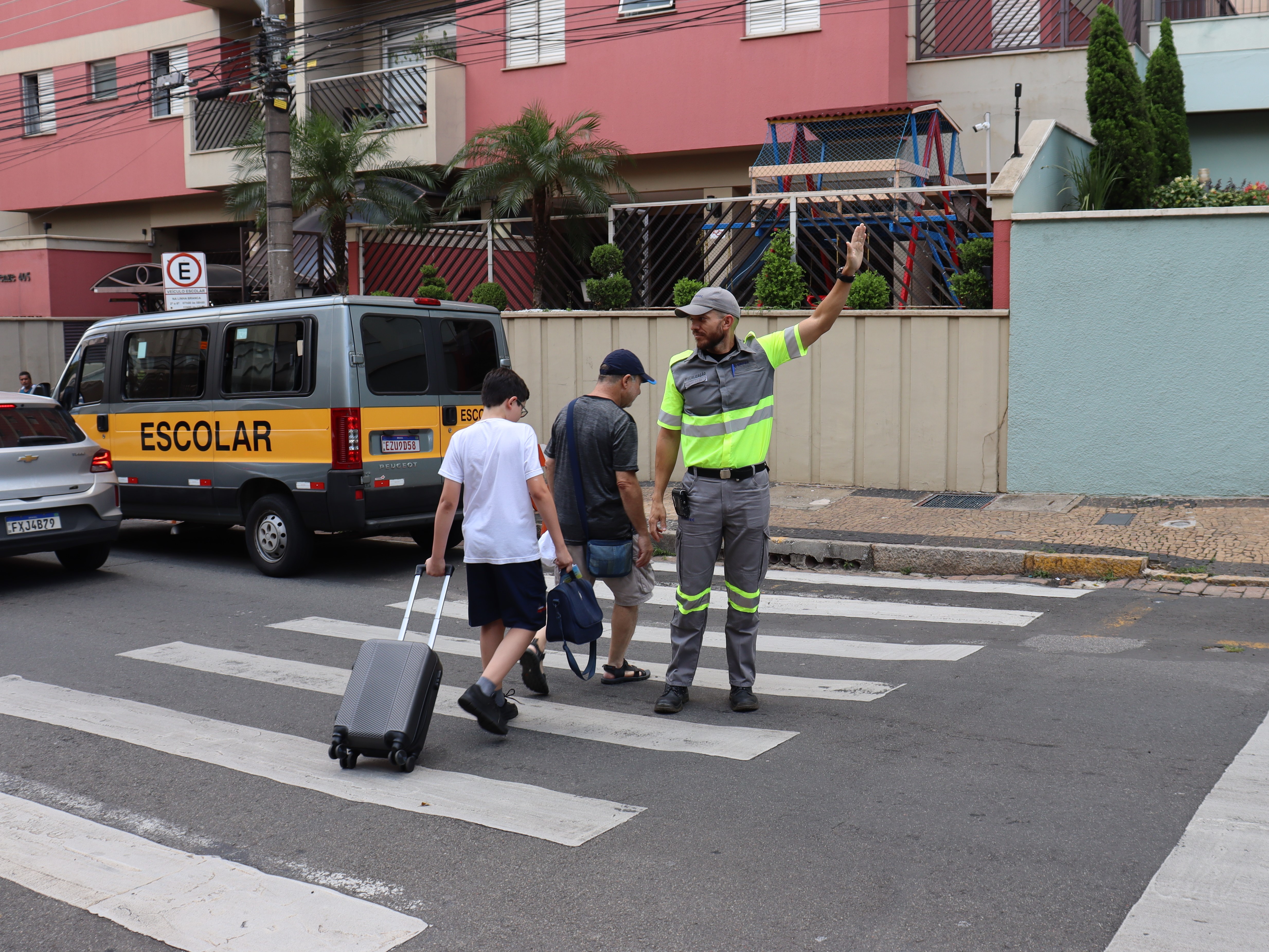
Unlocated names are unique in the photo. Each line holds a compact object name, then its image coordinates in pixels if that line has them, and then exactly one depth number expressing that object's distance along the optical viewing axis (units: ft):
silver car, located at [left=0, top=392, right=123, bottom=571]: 30.45
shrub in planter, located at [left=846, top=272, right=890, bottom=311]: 41.55
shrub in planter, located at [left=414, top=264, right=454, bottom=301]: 53.47
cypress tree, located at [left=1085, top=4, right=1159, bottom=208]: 42.29
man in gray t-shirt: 19.61
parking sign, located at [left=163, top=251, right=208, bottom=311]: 46.37
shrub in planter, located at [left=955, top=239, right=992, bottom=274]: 40.29
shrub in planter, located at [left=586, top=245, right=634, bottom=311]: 47.19
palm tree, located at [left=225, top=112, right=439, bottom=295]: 55.88
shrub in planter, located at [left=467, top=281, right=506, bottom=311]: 51.06
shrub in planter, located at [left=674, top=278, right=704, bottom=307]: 44.96
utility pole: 45.06
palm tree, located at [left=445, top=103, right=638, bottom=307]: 51.39
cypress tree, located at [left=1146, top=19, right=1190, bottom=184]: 46.91
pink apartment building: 52.37
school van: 30.63
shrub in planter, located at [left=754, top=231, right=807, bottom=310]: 43.45
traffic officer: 18.60
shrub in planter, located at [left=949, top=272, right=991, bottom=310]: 40.19
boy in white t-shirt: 18.38
